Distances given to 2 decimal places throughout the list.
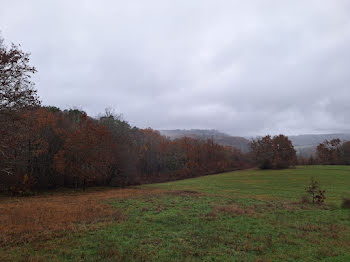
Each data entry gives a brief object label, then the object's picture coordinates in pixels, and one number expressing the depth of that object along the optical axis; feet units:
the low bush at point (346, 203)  56.64
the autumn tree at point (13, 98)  34.14
